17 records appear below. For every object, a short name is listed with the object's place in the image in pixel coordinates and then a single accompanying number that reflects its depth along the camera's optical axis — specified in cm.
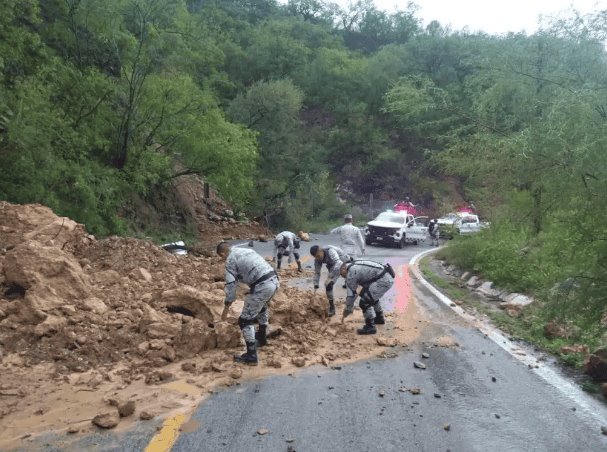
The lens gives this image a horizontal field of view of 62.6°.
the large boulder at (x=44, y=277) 721
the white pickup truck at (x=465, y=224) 1855
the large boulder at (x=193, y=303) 758
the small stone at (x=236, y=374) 570
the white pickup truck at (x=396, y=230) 2566
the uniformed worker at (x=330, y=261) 929
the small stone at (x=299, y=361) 623
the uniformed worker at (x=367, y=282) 809
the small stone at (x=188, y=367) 589
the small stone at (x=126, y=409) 458
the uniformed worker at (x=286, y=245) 1441
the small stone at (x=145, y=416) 456
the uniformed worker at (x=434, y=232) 2891
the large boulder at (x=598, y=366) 583
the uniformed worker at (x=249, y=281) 644
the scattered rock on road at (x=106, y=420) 437
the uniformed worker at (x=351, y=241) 1112
